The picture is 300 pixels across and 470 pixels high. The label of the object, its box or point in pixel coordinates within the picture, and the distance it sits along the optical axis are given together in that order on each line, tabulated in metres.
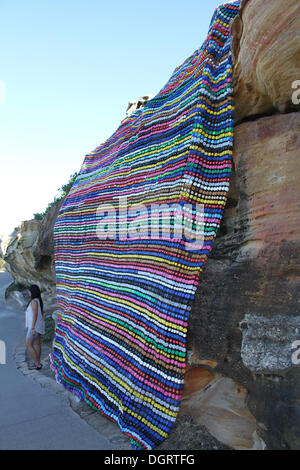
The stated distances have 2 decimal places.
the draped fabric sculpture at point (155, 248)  2.85
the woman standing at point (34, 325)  5.26
